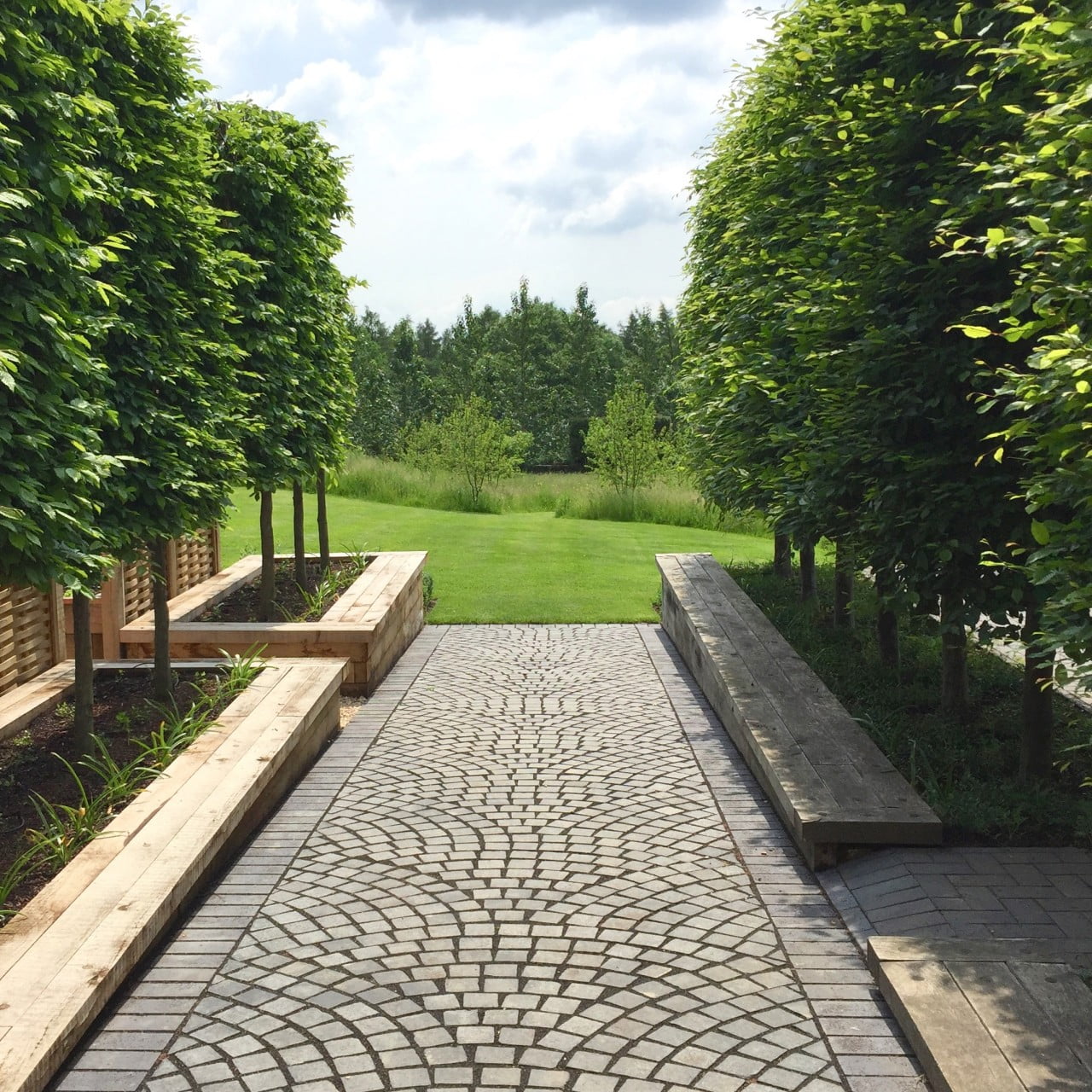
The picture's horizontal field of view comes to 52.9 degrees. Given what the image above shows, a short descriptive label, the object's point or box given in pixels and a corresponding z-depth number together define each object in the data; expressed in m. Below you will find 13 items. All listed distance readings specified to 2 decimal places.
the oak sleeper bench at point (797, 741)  5.45
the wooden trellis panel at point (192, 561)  11.27
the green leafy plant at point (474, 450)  29.36
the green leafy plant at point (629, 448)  27.66
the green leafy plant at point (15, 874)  4.48
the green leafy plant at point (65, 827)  5.10
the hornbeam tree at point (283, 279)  9.98
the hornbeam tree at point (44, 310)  4.66
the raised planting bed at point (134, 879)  3.70
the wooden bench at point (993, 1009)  3.50
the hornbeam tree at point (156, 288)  6.36
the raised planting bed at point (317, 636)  9.39
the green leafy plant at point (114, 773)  5.81
